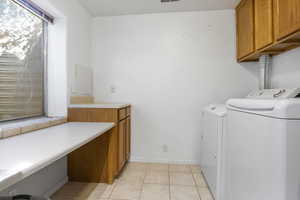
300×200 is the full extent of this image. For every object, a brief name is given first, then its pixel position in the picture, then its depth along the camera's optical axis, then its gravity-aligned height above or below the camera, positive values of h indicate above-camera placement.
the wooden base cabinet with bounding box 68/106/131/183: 2.18 -0.69
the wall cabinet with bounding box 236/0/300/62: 1.52 +0.70
